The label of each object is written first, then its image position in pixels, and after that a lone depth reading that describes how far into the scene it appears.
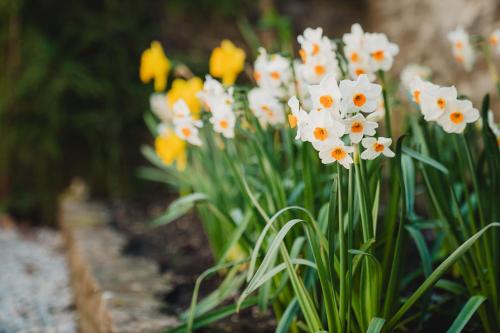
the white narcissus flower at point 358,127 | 1.00
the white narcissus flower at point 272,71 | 1.21
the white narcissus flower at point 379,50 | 1.13
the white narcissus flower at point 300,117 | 0.99
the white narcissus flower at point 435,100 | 1.05
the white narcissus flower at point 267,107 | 1.22
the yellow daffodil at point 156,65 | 1.61
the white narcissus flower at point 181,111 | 1.21
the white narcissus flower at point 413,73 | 1.32
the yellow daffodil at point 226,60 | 1.52
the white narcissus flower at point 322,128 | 0.99
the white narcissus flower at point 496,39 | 1.25
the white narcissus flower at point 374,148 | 1.01
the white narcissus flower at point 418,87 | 1.05
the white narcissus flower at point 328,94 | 0.99
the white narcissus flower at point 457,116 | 1.05
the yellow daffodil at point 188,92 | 1.53
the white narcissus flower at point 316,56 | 1.13
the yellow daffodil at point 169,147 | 1.50
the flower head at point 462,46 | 1.27
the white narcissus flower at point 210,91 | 1.18
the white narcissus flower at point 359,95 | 1.00
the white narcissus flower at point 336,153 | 0.99
